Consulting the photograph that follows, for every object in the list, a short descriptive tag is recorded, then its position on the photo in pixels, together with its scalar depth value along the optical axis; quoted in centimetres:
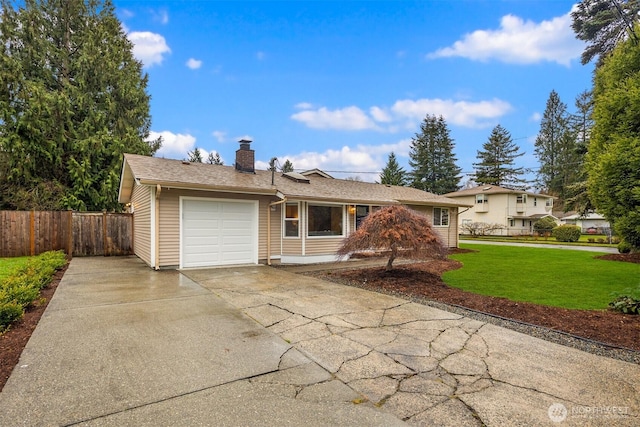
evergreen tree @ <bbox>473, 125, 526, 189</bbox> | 4378
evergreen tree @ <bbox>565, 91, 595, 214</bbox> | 2061
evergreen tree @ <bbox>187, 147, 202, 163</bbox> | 4268
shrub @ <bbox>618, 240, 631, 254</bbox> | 1434
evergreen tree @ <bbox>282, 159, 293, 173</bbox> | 4509
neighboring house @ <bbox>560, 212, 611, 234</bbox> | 4112
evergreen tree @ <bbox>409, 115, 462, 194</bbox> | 4219
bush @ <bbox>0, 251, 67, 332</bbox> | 416
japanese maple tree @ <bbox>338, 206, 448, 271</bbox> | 749
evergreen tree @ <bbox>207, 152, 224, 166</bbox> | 4575
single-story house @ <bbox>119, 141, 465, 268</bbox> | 910
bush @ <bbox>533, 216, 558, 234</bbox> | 3123
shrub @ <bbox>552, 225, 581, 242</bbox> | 2430
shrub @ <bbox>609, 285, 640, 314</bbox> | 502
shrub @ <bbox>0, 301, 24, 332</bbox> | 405
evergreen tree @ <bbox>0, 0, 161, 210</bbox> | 1566
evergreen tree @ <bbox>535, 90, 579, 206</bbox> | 4009
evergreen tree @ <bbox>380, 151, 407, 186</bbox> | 3762
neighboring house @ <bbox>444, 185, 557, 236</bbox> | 3312
